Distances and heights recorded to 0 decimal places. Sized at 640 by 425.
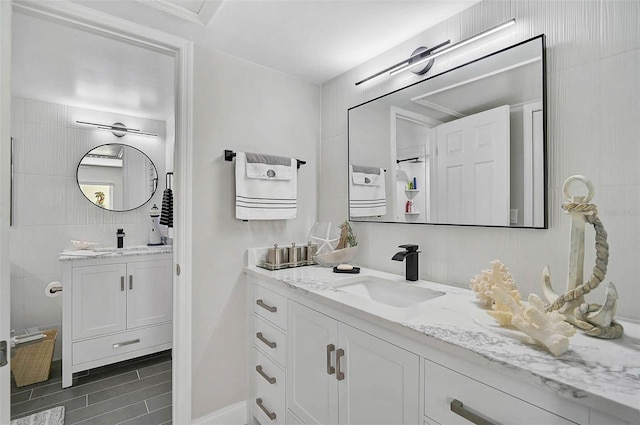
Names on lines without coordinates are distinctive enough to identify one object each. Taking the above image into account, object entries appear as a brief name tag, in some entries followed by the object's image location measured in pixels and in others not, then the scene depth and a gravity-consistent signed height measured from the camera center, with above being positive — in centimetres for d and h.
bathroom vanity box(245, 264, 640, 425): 69 -42
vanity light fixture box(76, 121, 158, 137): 297 +81
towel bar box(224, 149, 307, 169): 181 +34
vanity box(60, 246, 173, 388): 236 -75
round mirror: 292 +34
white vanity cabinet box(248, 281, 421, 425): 103 -62
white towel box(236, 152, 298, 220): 182 +15
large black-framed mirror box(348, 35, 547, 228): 121 +31
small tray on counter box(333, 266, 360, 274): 174 -31
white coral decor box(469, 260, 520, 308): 105 -23
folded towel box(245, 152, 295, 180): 185 +28
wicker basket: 231 -111
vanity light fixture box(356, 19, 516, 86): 128 +75
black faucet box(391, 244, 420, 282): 154 -23
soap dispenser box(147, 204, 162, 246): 309 -16
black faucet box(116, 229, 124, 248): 288 -22
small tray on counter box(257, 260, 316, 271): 184 -31
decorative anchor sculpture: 85 -19
